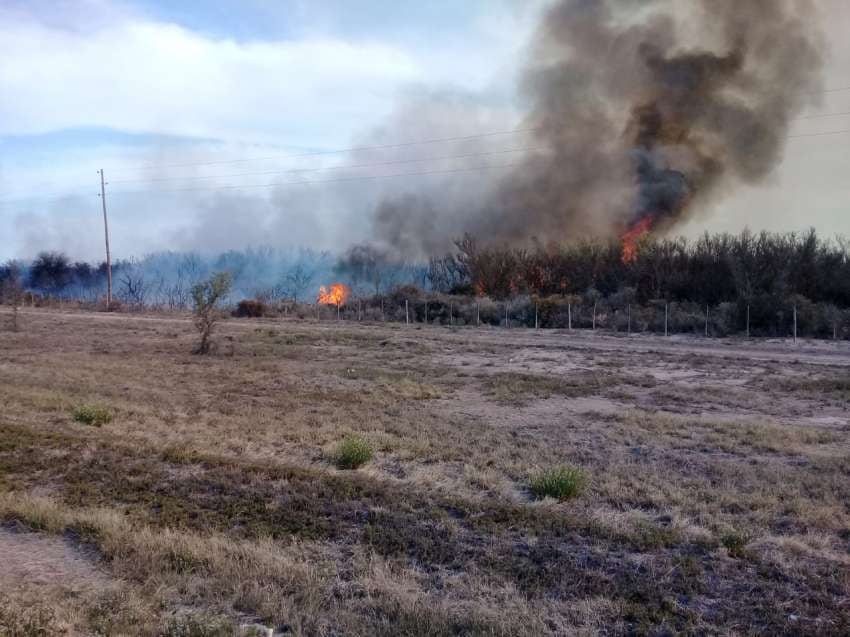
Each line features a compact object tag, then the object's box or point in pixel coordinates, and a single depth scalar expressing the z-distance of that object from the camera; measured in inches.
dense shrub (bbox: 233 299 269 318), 1771.7
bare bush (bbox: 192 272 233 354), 908.6
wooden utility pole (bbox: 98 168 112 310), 1977.9
